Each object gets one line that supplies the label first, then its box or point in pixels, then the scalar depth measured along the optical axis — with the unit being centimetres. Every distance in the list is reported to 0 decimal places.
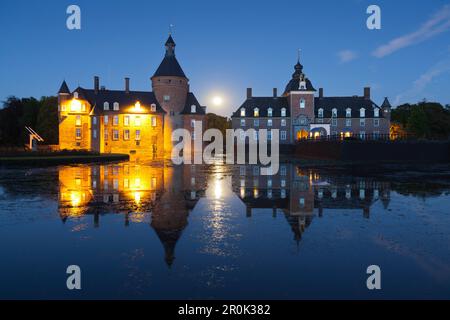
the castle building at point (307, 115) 7031
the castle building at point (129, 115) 6488
